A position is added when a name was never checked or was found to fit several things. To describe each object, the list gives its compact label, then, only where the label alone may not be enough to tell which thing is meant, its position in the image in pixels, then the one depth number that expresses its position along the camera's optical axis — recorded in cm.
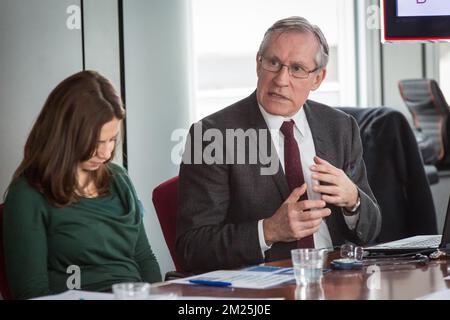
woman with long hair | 294
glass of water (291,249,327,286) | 250
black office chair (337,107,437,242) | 486
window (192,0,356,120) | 698
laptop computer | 304
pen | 248
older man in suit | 320
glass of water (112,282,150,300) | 212
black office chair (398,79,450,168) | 787
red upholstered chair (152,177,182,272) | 353
